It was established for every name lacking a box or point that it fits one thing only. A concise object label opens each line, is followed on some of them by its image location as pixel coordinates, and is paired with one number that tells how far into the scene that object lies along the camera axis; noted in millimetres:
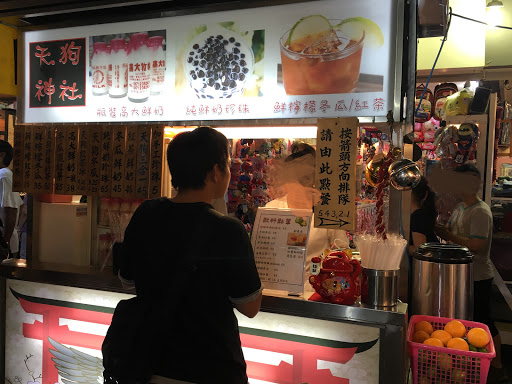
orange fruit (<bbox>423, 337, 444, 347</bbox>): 2096
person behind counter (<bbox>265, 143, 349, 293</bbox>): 2553
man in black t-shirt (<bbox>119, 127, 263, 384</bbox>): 1674
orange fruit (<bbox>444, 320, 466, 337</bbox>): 2203
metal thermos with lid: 2422
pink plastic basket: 2000
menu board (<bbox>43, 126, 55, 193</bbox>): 3074
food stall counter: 2176
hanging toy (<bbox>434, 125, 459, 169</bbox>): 4414
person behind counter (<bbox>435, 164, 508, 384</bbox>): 3924
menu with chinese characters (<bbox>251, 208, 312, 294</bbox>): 2408
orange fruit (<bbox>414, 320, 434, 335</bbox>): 2246
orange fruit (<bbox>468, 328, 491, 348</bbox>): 2089
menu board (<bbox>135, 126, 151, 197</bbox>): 2854
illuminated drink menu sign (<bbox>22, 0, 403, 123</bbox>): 2363
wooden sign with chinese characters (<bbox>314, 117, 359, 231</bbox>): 2354
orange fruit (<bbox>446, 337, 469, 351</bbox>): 2066
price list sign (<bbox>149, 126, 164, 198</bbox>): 2826
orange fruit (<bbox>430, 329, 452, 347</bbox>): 2148
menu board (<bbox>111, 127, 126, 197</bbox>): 2906
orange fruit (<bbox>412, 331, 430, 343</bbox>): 2182
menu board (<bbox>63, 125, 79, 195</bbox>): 3021
